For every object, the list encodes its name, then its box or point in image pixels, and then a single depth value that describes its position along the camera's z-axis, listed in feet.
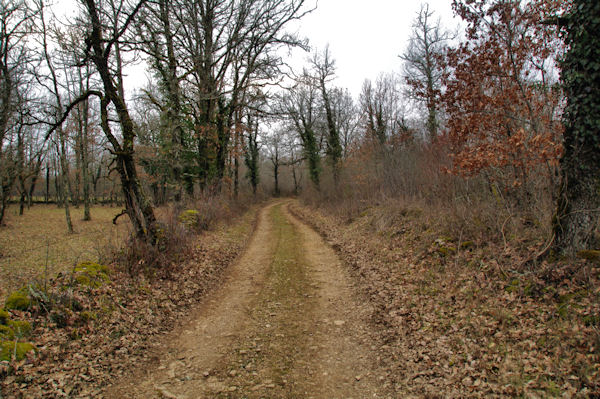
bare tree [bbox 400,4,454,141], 82.38
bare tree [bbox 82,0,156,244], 26.45
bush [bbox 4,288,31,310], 15.56
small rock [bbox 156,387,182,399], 12.37
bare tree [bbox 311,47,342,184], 84.02
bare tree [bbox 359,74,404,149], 69.41
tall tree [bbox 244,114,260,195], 128.88
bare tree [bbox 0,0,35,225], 43.27
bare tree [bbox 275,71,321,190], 101.41
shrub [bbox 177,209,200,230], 38.31
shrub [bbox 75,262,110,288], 18.95
